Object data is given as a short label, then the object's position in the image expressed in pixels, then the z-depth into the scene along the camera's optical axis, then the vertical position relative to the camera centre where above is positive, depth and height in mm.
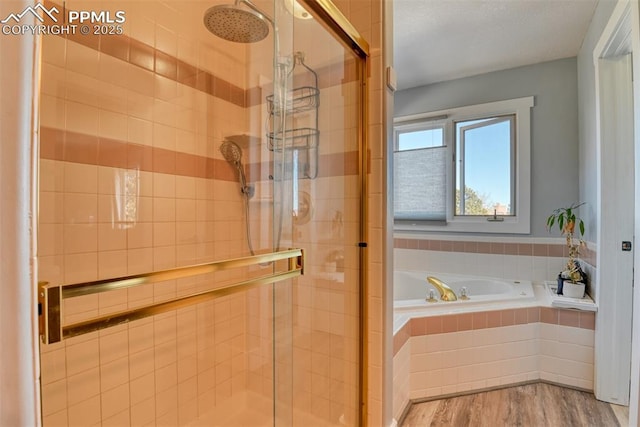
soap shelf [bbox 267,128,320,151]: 1422 +335
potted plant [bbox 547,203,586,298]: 2113 -250
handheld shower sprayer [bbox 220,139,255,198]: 1707 +291
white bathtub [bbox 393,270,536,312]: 2021 -600
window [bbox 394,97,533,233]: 2742 +412
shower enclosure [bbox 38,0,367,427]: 1158 +29
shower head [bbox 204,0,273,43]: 1339 +857
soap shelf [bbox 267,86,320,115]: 1421 +511
